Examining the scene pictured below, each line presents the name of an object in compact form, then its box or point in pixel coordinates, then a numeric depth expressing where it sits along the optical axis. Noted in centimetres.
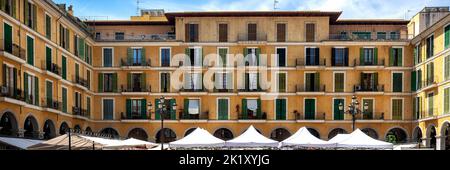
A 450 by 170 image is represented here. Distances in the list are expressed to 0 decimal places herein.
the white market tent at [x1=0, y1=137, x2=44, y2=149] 1931
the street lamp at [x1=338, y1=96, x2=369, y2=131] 2531
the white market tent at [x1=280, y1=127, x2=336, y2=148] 2061
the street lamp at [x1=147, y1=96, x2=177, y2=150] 2655
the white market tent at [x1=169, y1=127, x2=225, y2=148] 1994
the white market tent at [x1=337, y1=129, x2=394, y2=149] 1920
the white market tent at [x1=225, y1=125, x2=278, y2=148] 2062
